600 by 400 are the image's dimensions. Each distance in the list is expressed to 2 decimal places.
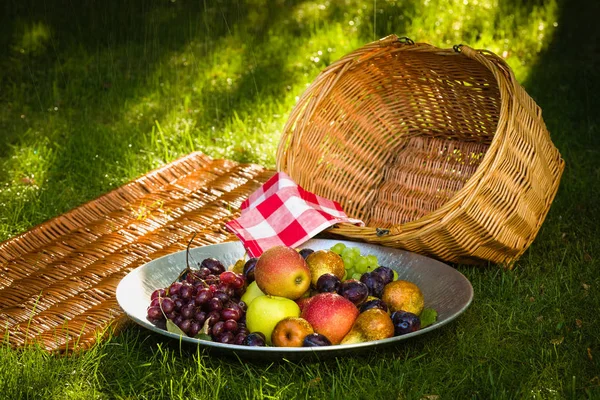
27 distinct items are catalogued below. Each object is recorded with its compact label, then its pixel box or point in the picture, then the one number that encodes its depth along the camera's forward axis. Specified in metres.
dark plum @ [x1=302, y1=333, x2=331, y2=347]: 1.80
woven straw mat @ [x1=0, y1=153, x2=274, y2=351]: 2.20
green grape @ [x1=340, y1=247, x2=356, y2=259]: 2.21
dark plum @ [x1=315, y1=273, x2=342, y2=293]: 2.00
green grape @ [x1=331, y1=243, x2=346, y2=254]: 2.26
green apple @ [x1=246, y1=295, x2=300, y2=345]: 1.90
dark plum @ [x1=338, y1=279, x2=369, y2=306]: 1.97
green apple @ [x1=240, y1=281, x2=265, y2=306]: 2.03
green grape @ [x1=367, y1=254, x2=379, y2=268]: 2.20
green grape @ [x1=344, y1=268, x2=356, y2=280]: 2.21
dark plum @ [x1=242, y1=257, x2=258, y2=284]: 2.13
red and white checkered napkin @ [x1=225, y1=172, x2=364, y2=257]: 2.47
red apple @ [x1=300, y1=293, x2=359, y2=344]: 1.87
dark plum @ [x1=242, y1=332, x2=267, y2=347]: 1.83
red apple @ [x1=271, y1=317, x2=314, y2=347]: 1.82
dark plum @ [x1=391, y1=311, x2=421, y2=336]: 1.88
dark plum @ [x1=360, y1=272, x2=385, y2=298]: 2.07
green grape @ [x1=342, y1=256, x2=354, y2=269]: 2.21
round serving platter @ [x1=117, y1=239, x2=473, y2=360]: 1.80
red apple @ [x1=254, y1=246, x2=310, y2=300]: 1.96
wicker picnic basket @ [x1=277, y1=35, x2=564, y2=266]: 2.32
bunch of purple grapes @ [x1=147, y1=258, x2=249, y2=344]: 1.89
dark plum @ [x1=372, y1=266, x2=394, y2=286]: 2.11
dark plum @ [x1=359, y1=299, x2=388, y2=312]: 1.94
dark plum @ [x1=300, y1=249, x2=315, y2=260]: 2.19
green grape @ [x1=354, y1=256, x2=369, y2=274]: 2.20
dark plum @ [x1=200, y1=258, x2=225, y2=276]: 2.18
